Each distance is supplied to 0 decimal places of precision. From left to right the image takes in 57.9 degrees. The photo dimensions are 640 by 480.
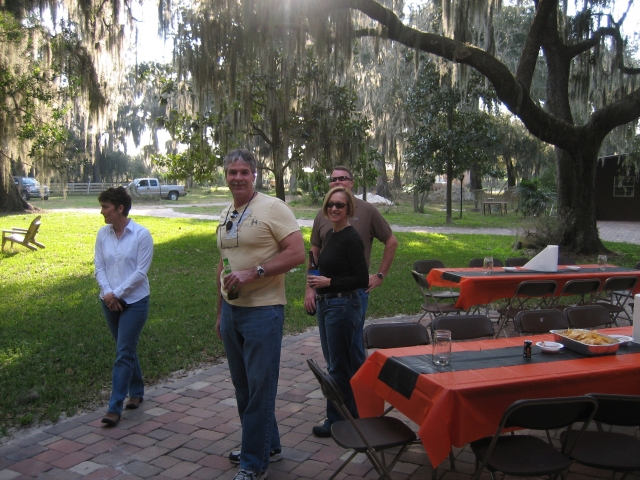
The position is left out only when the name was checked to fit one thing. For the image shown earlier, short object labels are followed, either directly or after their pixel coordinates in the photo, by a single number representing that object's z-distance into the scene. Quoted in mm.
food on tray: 3496
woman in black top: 3594
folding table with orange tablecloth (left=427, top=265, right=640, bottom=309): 6305
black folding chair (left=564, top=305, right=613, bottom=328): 4840
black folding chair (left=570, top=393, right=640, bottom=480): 2848
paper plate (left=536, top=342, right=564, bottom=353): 3506
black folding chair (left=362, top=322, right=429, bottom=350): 4141
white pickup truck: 37031
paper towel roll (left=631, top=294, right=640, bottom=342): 3693
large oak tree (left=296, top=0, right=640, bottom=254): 10797
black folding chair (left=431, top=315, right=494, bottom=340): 4430
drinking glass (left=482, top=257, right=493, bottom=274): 6983
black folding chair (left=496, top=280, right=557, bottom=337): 6164
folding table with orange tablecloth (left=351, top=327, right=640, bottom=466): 2801
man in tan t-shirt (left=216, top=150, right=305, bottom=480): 3100
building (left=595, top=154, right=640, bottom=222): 24516
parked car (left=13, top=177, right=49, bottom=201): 34959
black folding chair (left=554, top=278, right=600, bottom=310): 6277
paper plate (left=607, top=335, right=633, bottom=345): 3704
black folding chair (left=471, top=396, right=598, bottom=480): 2697
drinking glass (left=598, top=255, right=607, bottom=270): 7480
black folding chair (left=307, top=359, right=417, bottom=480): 2934
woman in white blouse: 4156
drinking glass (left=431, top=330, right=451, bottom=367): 3203
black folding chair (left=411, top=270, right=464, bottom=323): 6543
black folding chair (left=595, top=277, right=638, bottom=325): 6500
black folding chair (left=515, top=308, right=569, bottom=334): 4637
